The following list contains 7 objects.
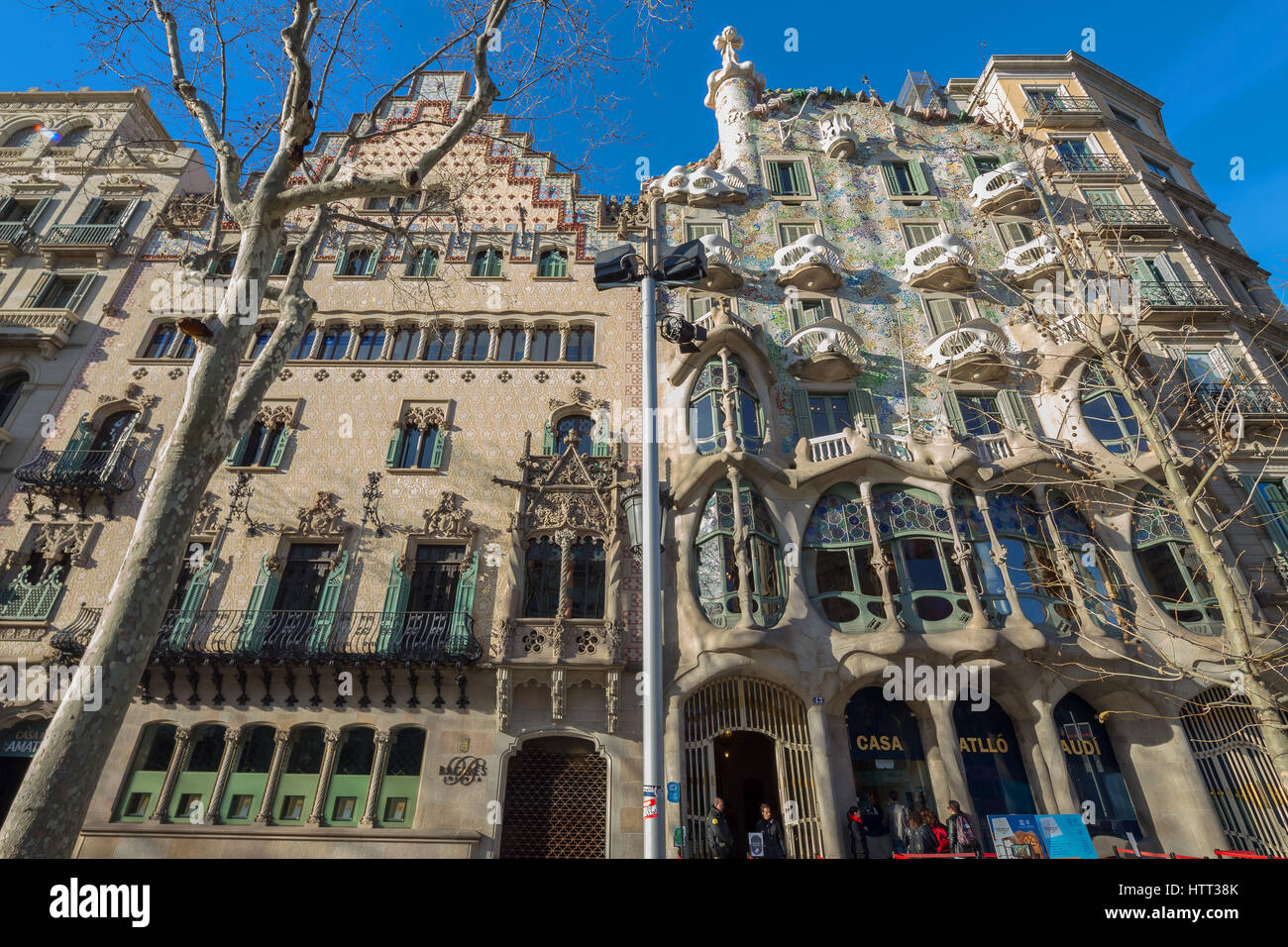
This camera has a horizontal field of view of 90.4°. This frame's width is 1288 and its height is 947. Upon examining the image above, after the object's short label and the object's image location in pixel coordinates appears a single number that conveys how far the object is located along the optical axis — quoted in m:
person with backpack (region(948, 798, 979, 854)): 11.54
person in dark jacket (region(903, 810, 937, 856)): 11.60
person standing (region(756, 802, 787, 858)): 11.65
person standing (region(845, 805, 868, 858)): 12.51
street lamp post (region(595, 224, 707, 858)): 6.60
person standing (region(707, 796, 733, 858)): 11.64
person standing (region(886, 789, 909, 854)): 12.93
